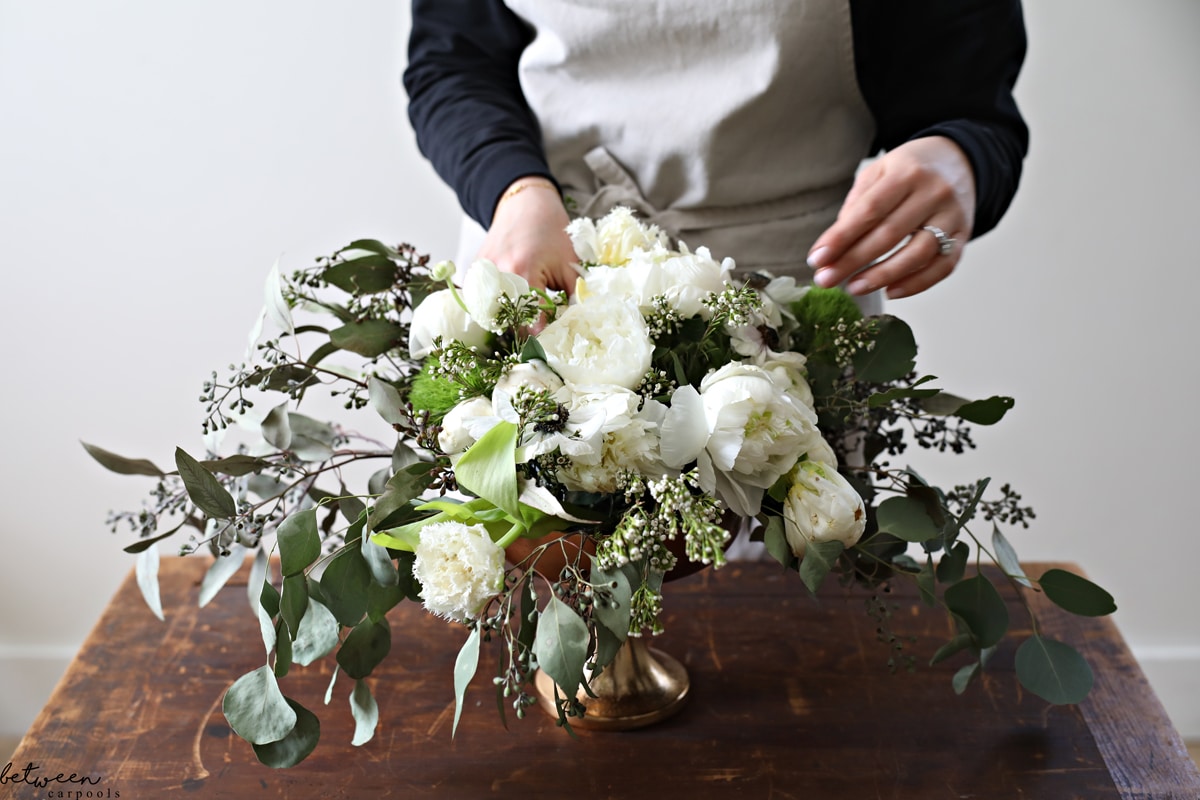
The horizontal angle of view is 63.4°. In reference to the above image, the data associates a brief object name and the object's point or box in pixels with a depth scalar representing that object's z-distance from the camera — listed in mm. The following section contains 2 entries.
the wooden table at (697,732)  726
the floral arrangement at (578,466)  555
